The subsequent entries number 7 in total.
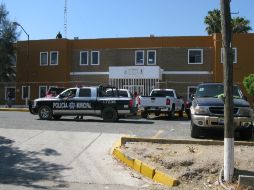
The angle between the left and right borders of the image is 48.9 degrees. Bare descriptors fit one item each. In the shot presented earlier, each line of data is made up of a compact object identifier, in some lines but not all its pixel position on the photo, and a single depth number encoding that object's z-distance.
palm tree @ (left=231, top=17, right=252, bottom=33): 30.98
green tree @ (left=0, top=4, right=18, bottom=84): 27.52
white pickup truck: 14.47
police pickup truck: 12.87
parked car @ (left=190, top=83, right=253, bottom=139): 7.88
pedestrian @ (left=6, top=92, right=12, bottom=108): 21.25
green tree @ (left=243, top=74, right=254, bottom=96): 18.93
